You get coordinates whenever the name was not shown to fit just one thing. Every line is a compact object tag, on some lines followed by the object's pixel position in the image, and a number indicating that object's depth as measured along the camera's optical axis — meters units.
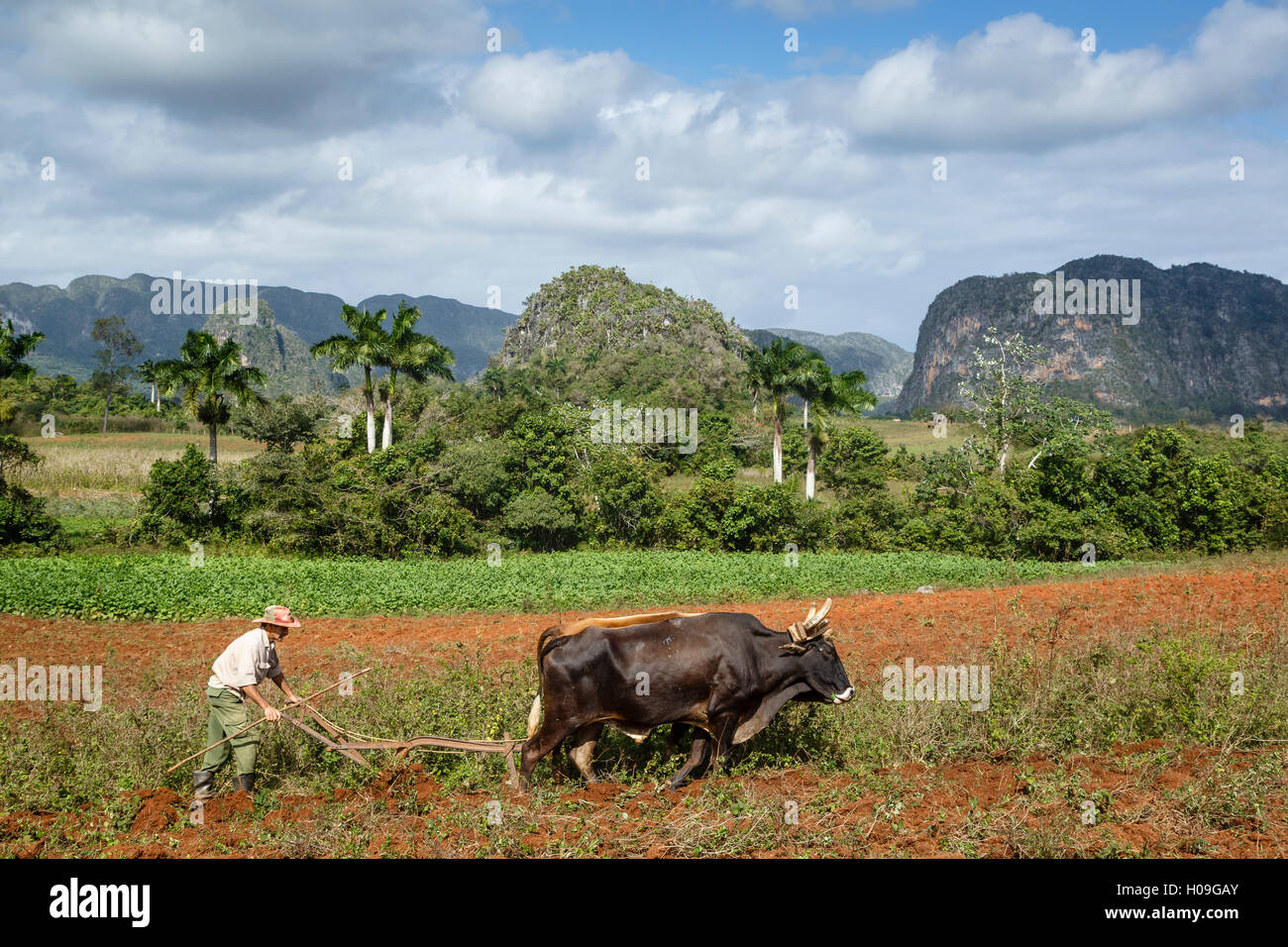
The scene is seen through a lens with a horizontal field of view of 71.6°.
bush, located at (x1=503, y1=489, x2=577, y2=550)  30.25
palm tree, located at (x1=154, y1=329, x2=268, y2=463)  30.75
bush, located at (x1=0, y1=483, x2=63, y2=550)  27.25
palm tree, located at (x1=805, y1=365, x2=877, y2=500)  37.75
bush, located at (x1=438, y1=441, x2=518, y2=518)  30.47
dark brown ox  7.21
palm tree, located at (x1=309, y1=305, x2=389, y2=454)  33.56
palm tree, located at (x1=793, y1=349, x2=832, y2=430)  37.47
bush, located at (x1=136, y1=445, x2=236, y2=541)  28.56
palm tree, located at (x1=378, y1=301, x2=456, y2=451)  34.19
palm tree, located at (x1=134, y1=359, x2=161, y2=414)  33.98
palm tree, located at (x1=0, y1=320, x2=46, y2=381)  29.25
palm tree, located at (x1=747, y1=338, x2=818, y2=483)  37.53
